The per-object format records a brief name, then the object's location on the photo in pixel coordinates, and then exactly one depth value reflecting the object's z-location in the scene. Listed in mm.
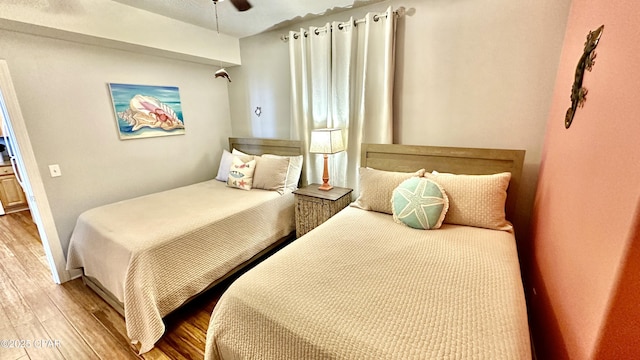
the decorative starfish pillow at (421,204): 1736
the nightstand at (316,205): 2443
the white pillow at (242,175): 2844
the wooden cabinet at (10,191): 4050
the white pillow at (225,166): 3197
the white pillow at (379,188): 2022
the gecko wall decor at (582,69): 1104
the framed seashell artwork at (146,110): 2600
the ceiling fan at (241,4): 1842
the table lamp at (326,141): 2443
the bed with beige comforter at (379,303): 889
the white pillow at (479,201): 1740
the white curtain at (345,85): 2314
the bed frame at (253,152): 2059
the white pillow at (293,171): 2854
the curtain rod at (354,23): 2217
